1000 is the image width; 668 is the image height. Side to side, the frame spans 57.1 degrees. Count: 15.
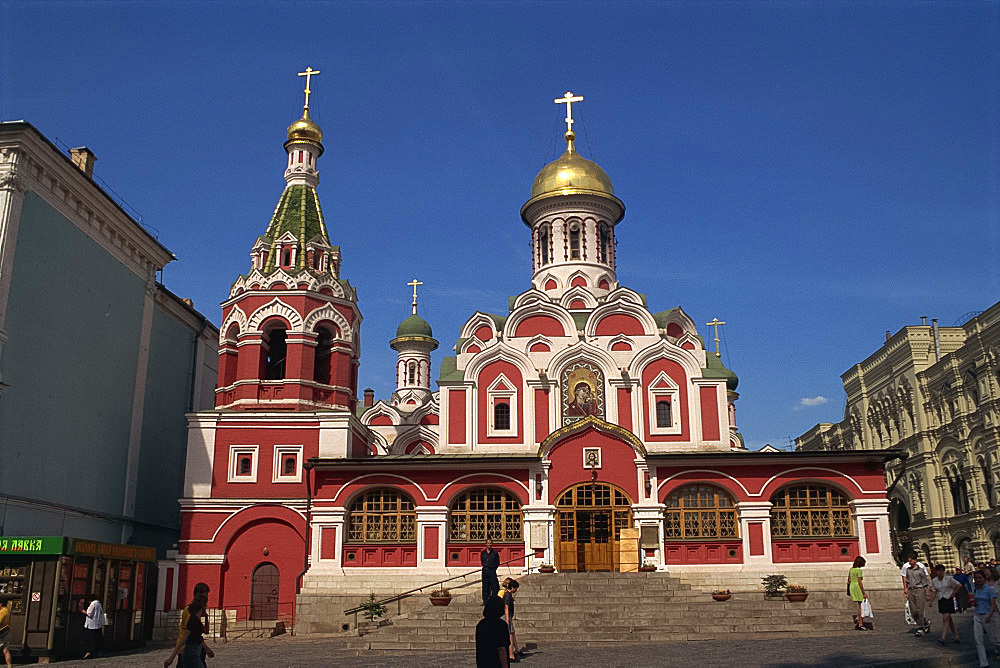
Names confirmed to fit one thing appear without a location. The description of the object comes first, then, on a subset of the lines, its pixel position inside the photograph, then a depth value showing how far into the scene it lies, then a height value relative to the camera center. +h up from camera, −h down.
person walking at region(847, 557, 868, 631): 17.83 -0.26
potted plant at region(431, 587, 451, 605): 20.23 -0.56
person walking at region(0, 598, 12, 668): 15.16 -0.85
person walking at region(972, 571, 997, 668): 12.55 -0.57
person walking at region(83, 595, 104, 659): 18.72 -1.06
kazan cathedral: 24.41 +2.80
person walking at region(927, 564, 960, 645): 14.87 -0.38
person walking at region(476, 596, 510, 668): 7.86 -0.59
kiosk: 18.14 -0.30
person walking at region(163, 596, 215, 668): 10.48 -0.79
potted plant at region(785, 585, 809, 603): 20.50 -0.51
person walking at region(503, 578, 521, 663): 15.61 -0.58
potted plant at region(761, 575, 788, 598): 21.33 -0.33
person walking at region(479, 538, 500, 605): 17.44 +0.01
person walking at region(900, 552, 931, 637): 16.25 -0.35
